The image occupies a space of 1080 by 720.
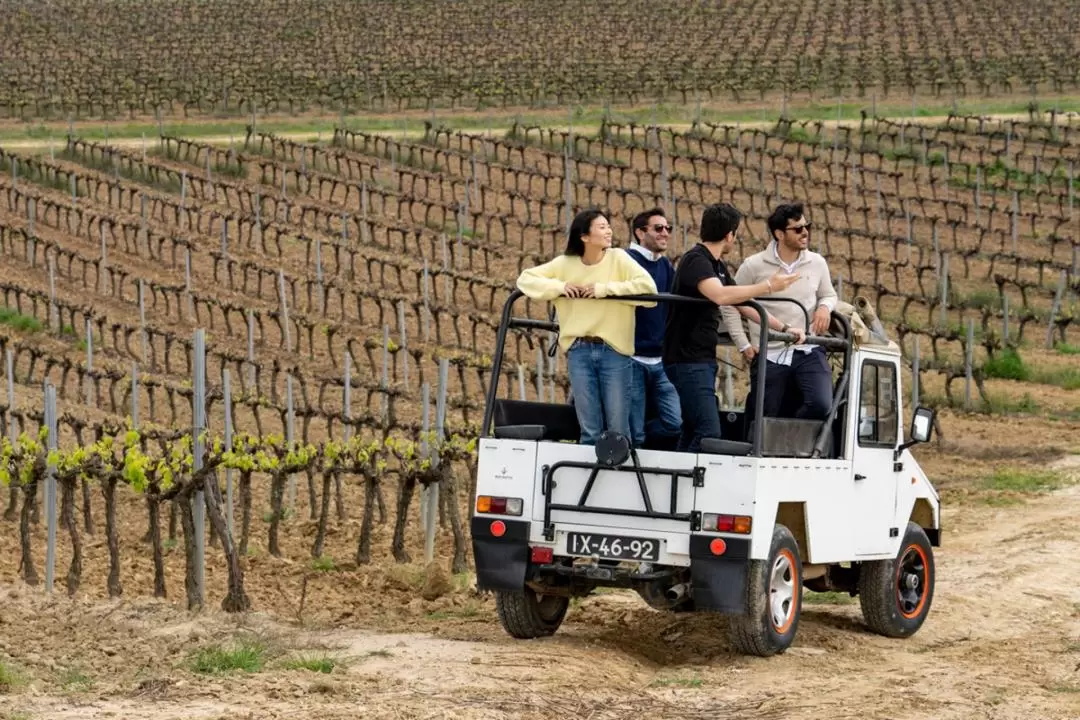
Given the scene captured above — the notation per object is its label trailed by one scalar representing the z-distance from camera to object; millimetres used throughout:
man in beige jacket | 19984
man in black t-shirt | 19359
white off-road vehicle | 18750
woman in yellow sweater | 19078
